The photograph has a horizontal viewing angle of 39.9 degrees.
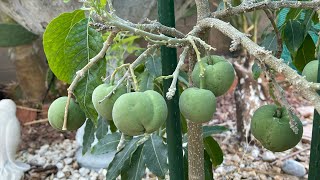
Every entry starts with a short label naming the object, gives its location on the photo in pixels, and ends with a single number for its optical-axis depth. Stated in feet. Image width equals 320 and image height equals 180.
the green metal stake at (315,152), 2.05
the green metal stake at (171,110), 2.20
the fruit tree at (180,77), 1.51
